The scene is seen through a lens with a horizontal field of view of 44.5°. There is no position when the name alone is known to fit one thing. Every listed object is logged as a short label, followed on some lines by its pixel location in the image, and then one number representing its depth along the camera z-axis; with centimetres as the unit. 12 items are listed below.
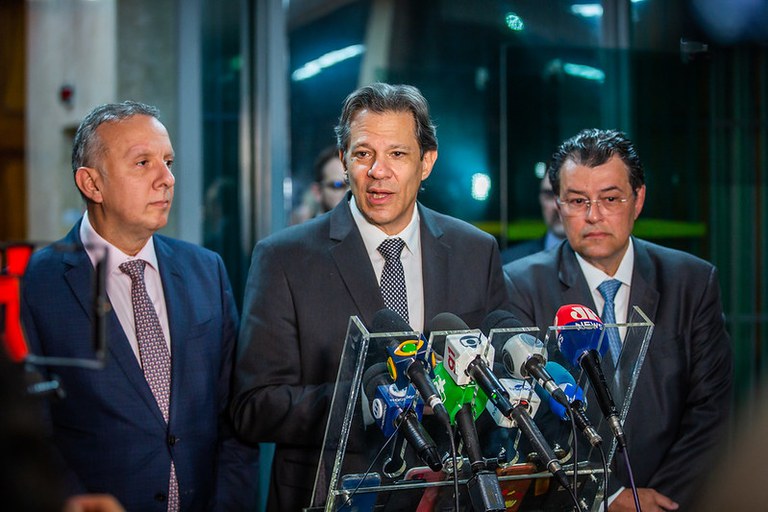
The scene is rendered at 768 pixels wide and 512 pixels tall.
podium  175
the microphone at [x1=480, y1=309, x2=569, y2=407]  179
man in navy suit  227
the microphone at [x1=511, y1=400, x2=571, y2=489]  171
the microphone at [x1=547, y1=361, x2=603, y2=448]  179
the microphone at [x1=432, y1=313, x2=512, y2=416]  172
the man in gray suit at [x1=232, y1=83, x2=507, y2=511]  237
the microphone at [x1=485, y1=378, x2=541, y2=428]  179
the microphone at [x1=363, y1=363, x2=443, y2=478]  169
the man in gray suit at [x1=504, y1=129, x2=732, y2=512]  272
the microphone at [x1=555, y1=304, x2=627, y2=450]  188
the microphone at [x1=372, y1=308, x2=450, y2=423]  166
